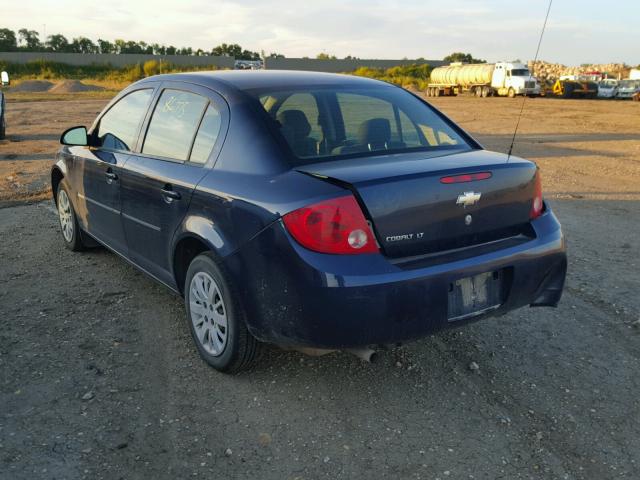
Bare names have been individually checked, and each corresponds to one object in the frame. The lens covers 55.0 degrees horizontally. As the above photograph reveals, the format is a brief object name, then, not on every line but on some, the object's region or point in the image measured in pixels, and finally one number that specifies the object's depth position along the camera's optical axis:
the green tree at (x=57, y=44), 104.31
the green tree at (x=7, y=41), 93.34
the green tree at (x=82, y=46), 104.38
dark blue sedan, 2.89
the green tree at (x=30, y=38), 103.44
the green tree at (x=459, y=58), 98.56
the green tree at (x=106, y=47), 105.75
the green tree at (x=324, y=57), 87.99
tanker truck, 45.72
